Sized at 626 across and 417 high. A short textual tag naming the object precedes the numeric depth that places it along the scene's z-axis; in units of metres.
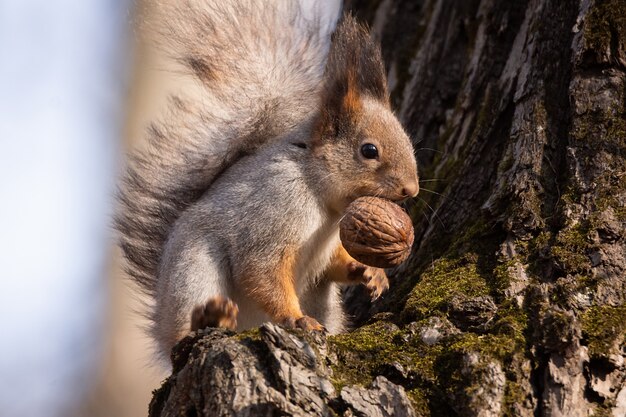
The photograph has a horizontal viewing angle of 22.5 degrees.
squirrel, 6.04
